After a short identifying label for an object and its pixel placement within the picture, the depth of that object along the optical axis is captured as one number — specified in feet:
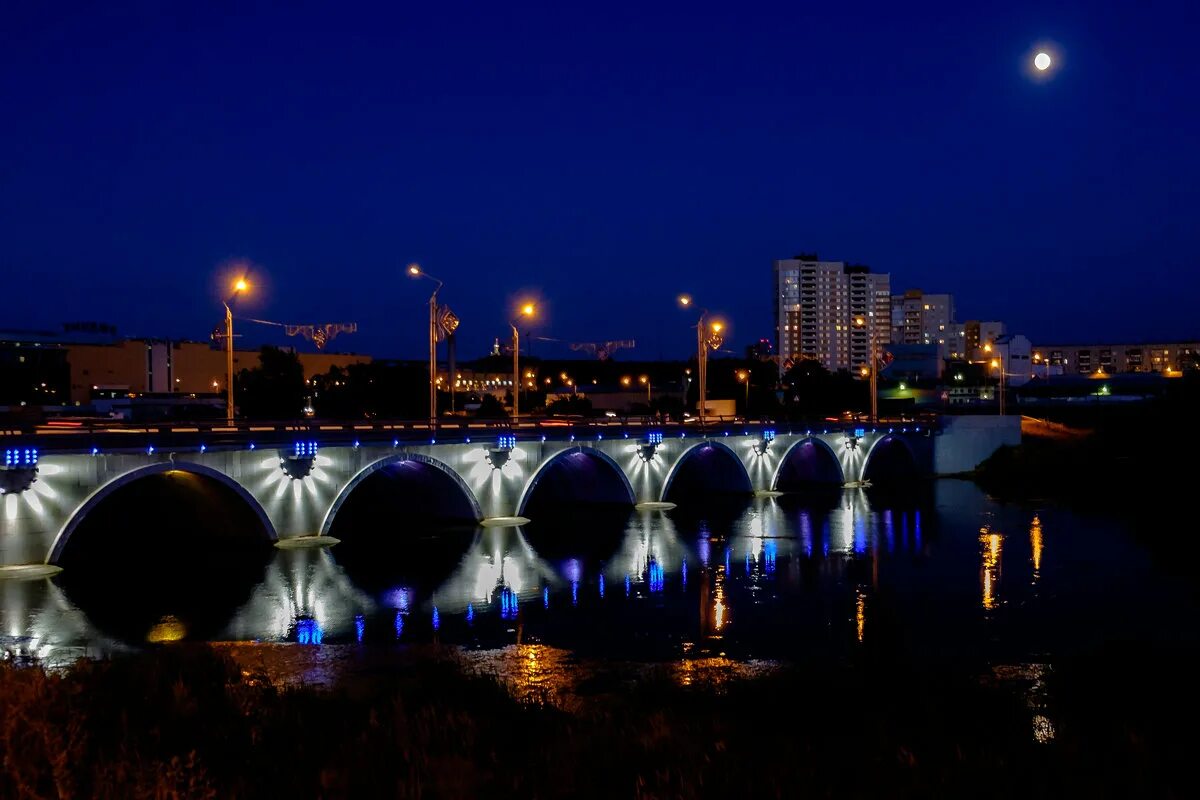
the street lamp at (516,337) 153.07
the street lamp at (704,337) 187.32
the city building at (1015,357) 559.79
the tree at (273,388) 264.72
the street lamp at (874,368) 237.04
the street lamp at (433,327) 134.62
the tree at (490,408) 276.12
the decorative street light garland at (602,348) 190.68
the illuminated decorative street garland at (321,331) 131.23
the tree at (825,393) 408.87
